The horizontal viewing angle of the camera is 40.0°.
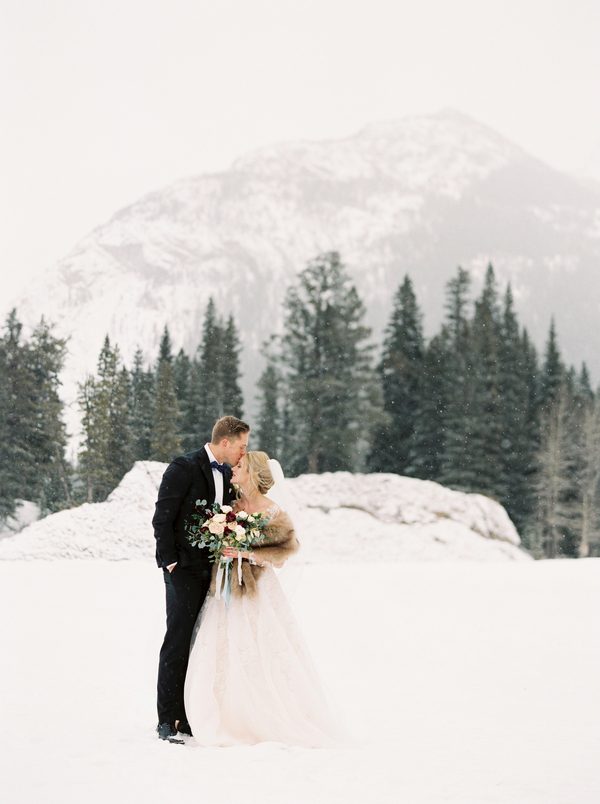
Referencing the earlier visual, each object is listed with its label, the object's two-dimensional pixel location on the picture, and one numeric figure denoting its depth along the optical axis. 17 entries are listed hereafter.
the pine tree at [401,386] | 41.97
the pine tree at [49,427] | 28.22
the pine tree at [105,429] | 27.91
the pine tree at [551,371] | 51.45
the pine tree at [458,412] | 40.09
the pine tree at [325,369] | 36.75
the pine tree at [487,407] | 40.41
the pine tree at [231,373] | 38.81
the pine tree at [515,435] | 43.09
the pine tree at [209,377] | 36.38
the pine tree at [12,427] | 28.53
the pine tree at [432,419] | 41.84
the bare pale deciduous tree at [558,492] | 40.50
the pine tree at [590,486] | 40.41
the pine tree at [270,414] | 39.53
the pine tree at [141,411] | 28.84
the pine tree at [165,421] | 29.65
